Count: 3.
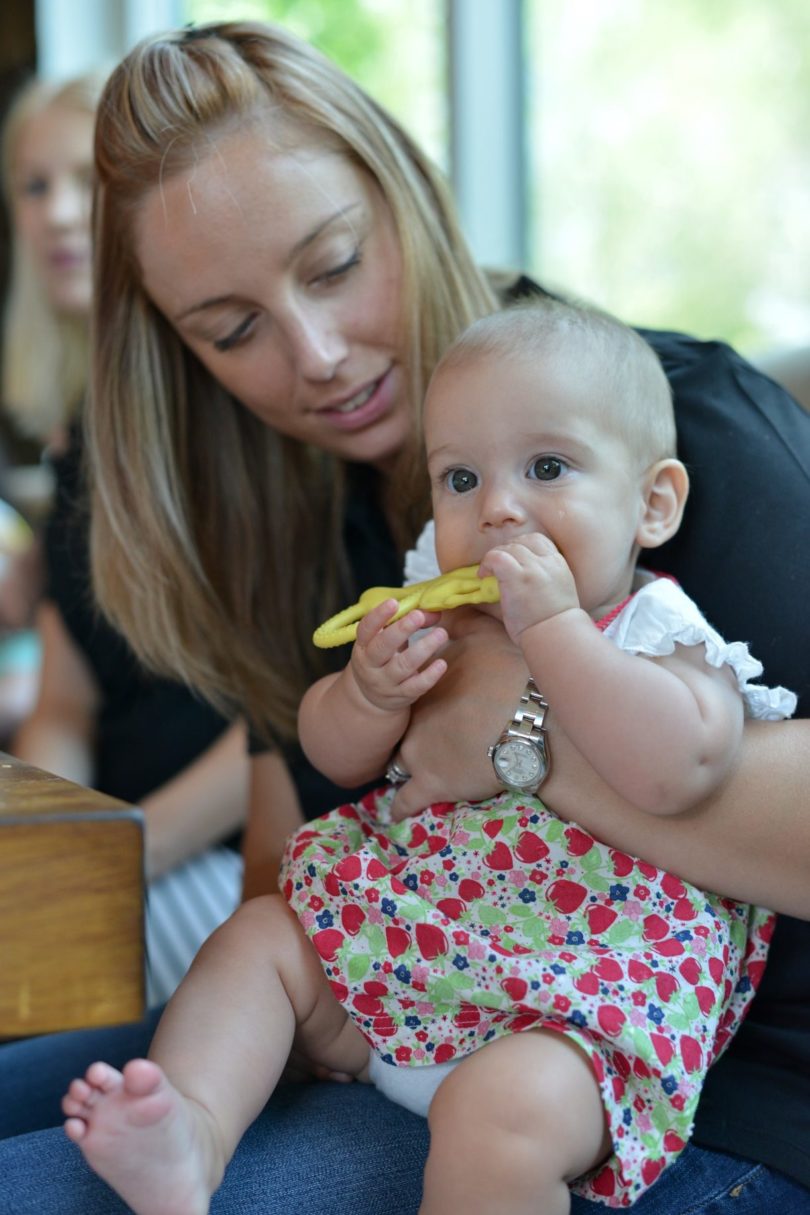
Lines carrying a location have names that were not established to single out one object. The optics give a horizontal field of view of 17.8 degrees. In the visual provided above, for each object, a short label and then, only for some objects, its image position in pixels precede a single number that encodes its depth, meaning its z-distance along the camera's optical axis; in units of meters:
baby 1.01
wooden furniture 0.93
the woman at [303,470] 1.08
